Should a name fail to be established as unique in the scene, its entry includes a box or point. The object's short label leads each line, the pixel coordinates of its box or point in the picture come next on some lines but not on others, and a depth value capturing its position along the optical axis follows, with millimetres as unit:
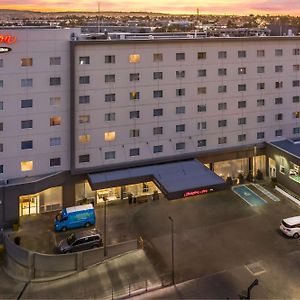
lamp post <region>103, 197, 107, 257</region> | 36938
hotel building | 42562
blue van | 41844
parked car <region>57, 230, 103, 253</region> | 37500
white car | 39688
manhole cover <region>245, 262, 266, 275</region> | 34594
